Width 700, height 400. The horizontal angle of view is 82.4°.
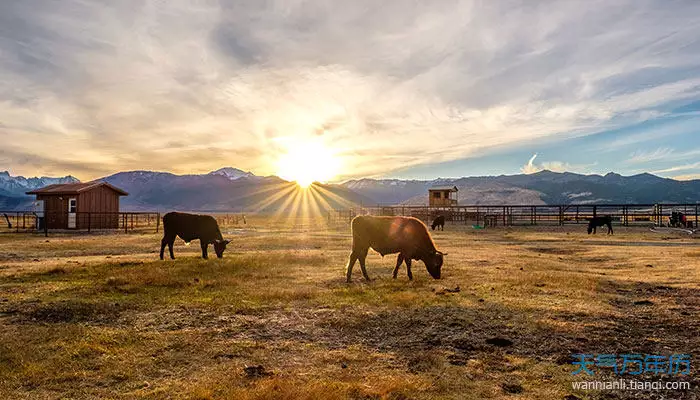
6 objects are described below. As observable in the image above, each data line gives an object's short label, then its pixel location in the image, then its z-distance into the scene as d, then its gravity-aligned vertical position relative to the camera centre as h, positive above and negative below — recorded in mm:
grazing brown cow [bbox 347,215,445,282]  14219 -1090
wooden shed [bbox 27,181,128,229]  41844 +980
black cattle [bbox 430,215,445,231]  46806 -1431
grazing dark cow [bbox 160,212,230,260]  20203 -879
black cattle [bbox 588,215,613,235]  38441 -1337
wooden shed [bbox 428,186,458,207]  74088 +2369
